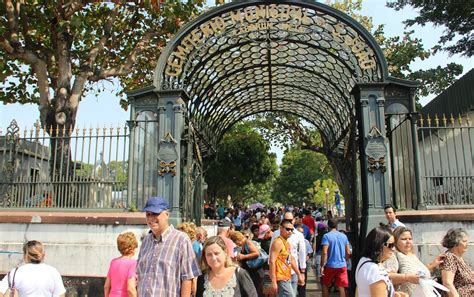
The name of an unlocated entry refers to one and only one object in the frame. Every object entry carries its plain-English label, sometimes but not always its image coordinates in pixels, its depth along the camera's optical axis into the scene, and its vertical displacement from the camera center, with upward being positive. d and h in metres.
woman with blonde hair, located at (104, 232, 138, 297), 4.79 -0.62
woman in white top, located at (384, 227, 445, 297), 3.92 -0.48
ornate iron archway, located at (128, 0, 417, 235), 9.62 +3.73
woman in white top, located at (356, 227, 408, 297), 3.41 -0.41
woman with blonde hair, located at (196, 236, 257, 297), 3.69 -0.50
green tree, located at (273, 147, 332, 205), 69.00 +6.29
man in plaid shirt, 3.78 -0.37
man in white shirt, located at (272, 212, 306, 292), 7.05 -0.55
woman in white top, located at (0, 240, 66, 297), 4.45 -0.59
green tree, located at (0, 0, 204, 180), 11.88 +5.26
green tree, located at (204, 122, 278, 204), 36.75 +4.65
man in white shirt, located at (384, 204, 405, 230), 7.29 -0.03
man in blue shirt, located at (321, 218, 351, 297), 8.02 -0.84
